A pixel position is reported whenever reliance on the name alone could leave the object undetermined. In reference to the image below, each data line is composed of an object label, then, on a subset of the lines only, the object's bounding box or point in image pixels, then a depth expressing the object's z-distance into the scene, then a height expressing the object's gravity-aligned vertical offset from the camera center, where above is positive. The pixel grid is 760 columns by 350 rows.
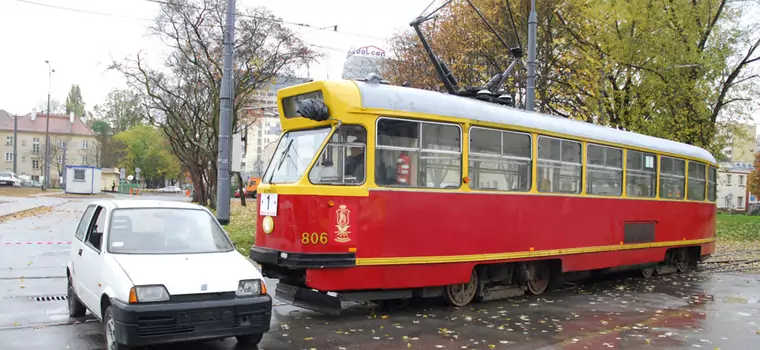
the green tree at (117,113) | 82.38 +8.86
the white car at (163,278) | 5.99 -0.94
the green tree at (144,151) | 78.81 +3.79
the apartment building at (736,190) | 82.38 +1.04
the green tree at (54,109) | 97.53 +11.43
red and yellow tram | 8.27 -0.12
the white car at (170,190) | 80.09 -0.91
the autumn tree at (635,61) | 22.41 +4.75
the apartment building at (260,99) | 30.75 +5.05
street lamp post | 55.47 +1.18
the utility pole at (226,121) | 13.48 +1.32
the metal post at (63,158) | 80.10 +2.71
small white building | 52.31 +0.15
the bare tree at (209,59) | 28.47 +5.84
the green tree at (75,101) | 107.00 +13.17
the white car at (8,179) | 65.44 -0.06
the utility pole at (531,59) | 15.49 +3.19
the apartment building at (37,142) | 92.38 +5.39
